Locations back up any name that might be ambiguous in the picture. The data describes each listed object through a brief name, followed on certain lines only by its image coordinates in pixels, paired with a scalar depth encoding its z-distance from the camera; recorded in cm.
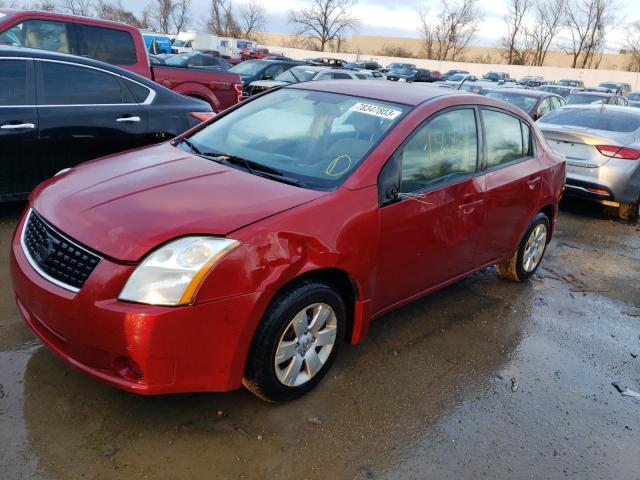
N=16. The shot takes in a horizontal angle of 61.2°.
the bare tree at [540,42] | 6800
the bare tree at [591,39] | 6194
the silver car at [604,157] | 727
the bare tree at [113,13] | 5277
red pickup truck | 697
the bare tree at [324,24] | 6569
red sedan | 236
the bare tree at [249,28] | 7188
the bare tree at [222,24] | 6694
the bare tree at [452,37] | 7300
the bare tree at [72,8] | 4831
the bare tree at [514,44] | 6856
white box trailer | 4491
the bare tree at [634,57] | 6319
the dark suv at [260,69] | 1633
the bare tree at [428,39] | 7619
